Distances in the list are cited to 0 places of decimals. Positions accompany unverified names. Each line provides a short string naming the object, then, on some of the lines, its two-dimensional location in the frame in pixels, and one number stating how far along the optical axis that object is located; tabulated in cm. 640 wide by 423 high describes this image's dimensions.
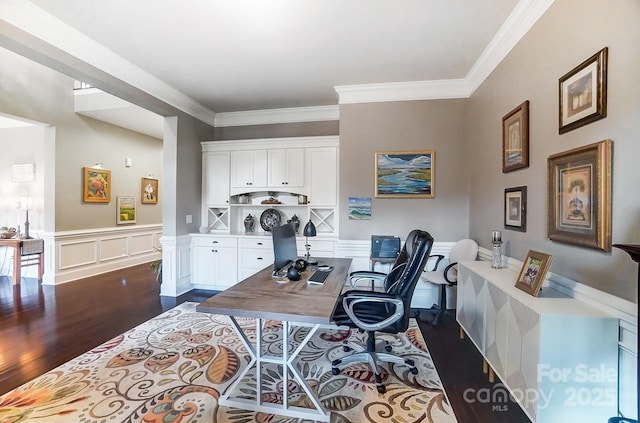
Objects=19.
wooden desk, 165
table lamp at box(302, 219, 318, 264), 298
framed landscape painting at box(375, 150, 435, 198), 379
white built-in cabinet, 434
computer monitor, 243
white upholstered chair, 325
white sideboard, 144
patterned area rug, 186
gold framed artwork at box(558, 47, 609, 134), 156
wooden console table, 462
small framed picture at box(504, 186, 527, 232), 238
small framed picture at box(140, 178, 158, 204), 667
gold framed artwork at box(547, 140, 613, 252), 154
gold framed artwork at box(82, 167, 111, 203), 532
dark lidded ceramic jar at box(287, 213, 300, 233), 467
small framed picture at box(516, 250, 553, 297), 174
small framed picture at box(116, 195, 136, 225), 608
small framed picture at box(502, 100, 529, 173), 234
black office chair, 209
